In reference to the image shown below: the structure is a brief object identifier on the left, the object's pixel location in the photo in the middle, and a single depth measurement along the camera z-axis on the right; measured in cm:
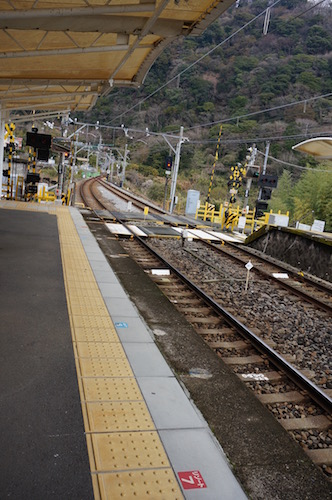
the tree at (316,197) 3117
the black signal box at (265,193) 2252
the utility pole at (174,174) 2852
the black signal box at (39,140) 1833
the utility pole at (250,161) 2256
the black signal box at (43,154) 1902
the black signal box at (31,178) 1927
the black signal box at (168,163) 3022
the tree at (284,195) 4175
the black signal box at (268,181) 2172
